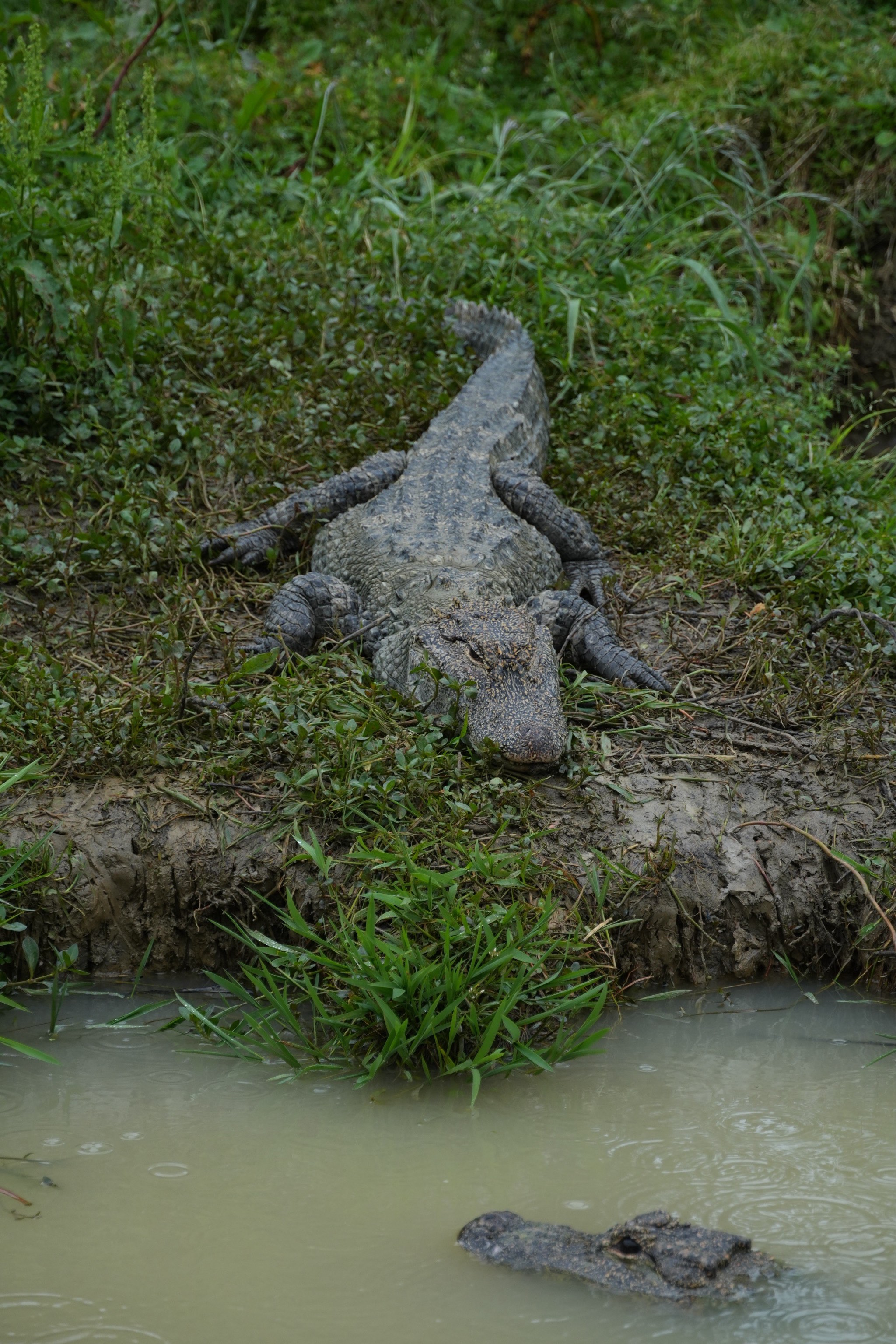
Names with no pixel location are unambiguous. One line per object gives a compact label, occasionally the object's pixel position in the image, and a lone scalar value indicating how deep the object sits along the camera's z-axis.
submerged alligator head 4.63
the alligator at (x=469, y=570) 7.75
